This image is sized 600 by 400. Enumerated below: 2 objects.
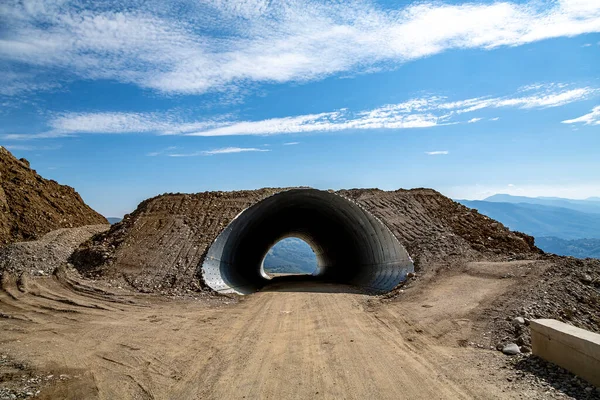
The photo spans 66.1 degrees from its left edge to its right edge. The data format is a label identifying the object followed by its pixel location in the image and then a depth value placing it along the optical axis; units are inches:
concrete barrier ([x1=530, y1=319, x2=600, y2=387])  204.1
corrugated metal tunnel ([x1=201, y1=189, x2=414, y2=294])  610.9
